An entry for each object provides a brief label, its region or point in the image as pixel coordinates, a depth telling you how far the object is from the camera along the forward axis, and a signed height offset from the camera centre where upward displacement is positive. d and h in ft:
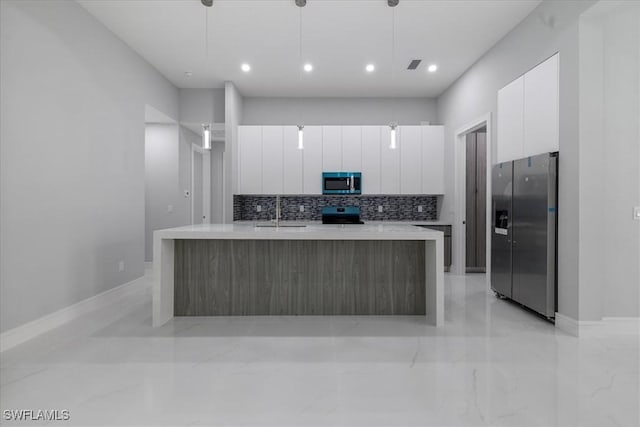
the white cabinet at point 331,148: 20.04 +3.22
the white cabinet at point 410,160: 20.20 +2.59
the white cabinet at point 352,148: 20.02 +3.22
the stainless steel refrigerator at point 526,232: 10.78 -0.79
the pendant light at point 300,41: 11.43 +6.34
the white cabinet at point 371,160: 20.03 +2.57
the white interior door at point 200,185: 22.74 +1.49
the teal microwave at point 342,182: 19.74 +1.36
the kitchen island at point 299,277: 11.76 -2.22
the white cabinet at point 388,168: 20.07 +2.14
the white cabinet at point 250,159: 19.99 +2.62
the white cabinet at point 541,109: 10.91 +3.07
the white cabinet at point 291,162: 20.03 +2.46
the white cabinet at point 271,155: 20.02 +2.84
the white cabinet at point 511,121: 12.62 +3.07
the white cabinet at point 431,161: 20.24 +2.54
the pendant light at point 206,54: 11.15 +6.37
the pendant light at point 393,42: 11.98 +6.34
